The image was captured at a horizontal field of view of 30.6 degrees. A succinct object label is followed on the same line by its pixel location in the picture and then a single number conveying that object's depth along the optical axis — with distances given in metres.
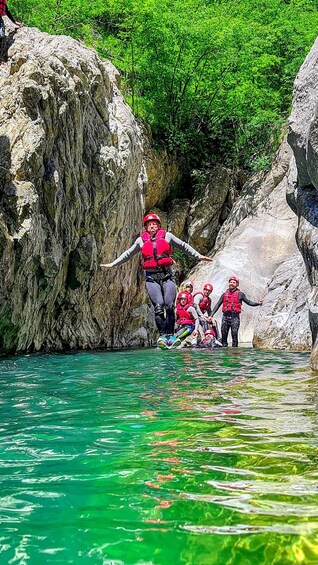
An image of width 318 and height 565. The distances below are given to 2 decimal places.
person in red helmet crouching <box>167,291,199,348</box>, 14.23
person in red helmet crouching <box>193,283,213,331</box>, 15.23
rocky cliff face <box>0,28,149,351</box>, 10.90
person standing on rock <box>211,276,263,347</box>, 15.66
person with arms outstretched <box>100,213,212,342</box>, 9.69
